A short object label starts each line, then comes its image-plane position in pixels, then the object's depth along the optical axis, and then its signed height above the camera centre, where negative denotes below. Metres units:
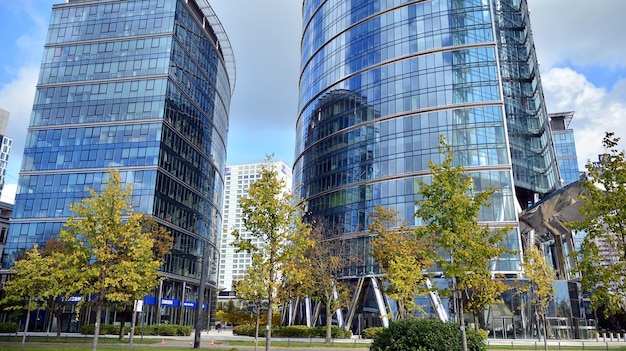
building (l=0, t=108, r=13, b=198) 174.93 +59.73
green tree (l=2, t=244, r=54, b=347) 36.28 +1.97
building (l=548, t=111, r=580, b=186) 126.12 +42.07
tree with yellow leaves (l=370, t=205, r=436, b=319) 33.59 +4.56
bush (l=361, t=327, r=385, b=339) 46.29 -2.07
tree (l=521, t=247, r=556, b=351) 35.91 +3.12
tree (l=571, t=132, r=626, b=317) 19.17 +3.70
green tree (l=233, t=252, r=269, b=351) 23.77 +1.45
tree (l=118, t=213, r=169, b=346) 46.91 +6.80
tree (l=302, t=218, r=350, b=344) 45.78 +3.67
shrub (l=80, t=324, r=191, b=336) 51.22 -2.26
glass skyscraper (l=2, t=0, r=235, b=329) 68.50 +26.74
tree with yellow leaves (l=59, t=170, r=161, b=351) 22.88 +3.16
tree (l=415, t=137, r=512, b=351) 18.73 +3.31
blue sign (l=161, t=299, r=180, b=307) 68.74 +0.93
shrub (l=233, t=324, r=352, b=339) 47.57 -2.08
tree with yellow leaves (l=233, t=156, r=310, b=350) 23.53 +4.21
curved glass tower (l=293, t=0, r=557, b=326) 60.12 +26.55
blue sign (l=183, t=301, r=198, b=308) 75.82 +0.78
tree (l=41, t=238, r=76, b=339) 24.83 +1.39
